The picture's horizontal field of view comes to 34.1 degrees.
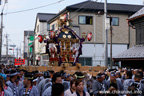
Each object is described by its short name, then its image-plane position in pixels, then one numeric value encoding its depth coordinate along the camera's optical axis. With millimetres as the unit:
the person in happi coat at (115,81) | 8180
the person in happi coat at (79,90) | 5828
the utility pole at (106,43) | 17234
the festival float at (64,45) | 19609
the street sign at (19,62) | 26258
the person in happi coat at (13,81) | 8097
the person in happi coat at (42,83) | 8211
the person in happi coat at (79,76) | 7035
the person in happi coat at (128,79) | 7762
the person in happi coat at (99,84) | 8125
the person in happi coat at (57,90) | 4770
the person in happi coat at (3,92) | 5433
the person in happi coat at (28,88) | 6676
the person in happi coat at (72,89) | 6171
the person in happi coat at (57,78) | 6730
